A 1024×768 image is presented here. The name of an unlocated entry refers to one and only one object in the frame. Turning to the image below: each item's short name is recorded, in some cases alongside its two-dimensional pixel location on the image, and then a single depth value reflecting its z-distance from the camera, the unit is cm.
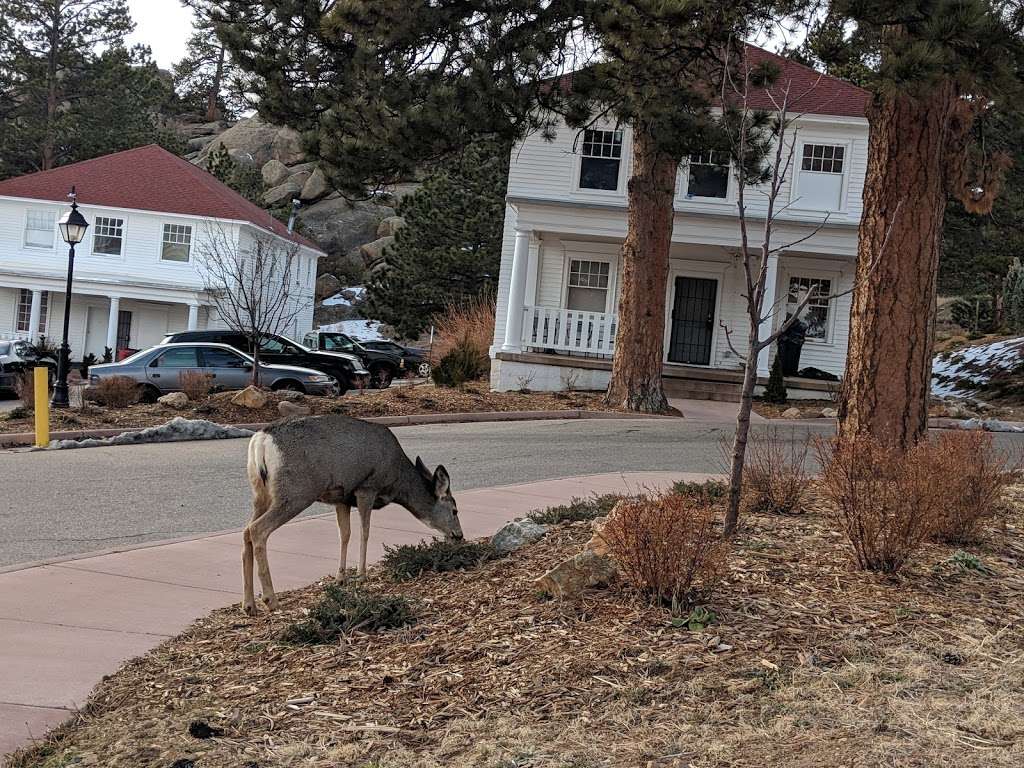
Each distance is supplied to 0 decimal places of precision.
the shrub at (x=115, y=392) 1981
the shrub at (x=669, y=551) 593
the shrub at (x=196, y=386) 2050
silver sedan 2237
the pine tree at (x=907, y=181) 998
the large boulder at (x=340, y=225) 6431
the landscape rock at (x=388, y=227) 6444
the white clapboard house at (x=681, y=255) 2661
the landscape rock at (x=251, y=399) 1906
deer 674
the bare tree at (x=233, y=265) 3631
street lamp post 2044
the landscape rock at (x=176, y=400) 1953
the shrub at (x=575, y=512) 878
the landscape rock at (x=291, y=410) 1836
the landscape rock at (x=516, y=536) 788
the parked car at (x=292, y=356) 2669
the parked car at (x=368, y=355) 3422
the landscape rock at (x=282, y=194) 6588
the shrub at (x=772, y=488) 877
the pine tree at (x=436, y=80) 1641
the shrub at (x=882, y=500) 655
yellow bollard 1563
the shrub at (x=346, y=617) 609
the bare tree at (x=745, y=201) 710
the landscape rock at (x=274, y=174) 6875
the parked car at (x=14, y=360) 2802
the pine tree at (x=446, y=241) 4094
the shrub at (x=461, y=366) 2444
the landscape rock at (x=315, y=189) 6612
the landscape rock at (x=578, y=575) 621
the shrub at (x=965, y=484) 754
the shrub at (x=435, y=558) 739
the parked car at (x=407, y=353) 4382
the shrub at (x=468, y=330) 2923
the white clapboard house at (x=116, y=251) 4109
